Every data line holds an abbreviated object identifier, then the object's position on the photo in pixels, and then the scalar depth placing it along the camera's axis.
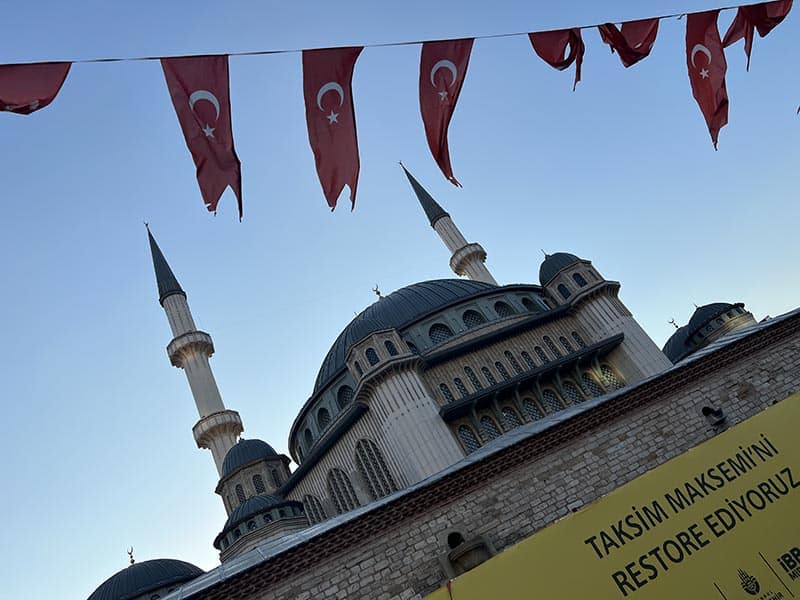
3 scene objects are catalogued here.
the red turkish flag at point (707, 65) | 9.76
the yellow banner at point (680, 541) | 7.71
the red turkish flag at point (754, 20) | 9.92
